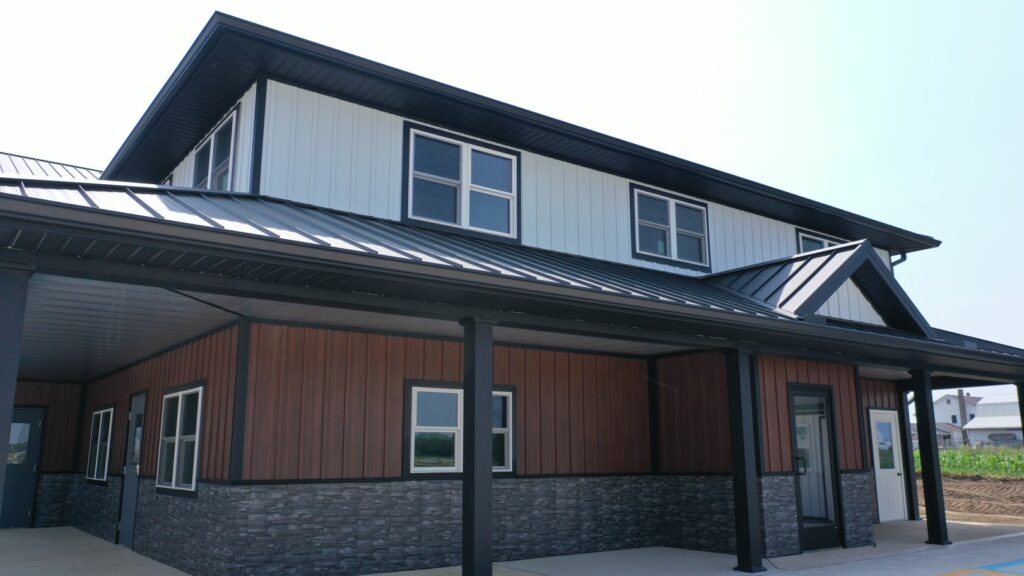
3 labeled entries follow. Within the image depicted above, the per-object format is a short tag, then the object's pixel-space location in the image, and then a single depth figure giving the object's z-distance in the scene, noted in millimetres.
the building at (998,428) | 79438
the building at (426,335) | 6824
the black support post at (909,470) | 16453
